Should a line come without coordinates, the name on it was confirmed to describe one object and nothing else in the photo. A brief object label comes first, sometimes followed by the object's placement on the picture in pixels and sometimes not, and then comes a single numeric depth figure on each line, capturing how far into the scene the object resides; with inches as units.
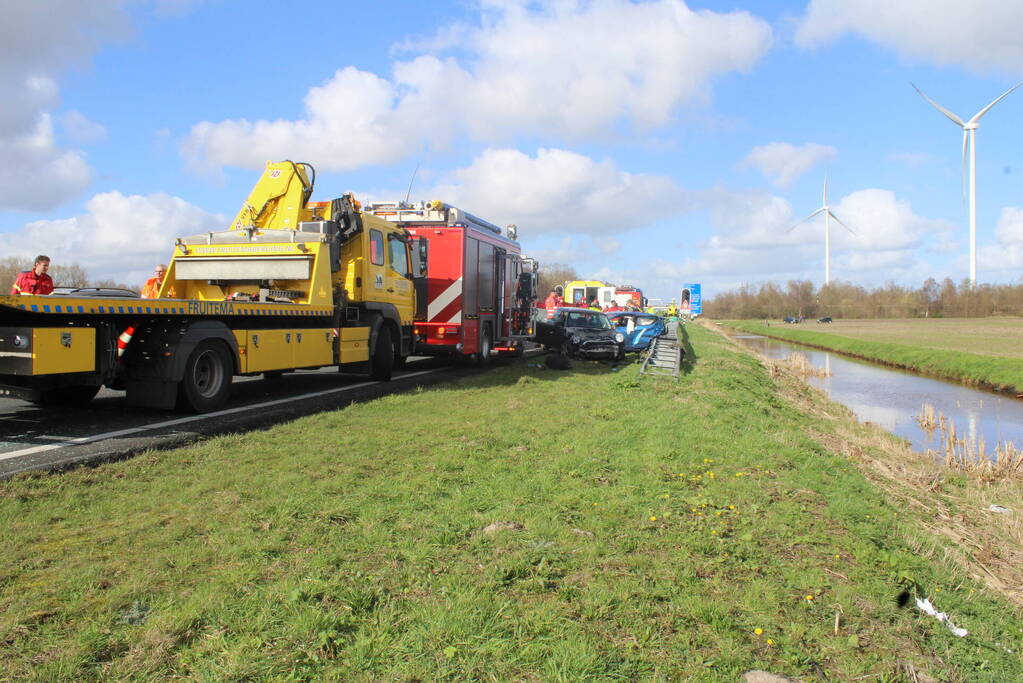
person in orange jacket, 452.1
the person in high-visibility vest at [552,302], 1291.8
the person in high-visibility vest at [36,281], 362.6
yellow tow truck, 283.1
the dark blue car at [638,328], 919.0
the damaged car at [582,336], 810.8
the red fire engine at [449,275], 607.5
